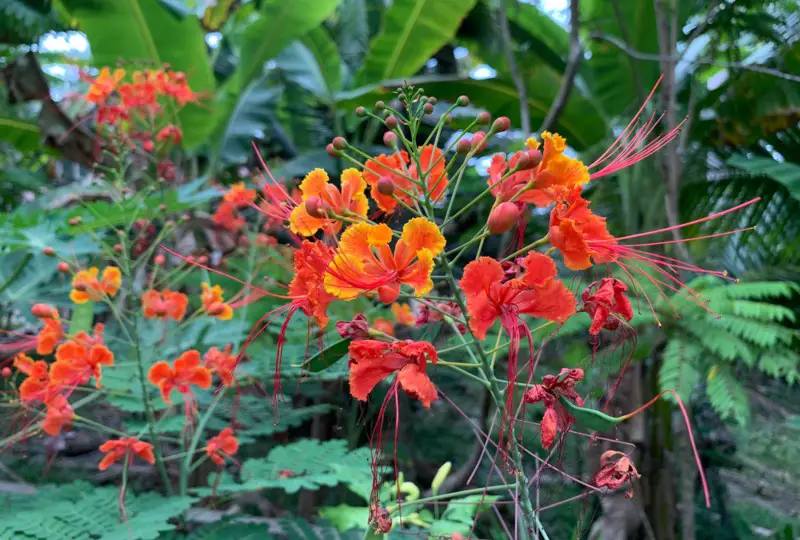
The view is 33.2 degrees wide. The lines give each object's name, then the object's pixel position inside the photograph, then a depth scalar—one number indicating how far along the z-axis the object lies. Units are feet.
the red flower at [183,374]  2.51
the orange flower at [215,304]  2.63
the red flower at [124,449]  2.43
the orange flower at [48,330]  2.52
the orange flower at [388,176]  1.83
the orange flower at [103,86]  4.03
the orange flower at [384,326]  2.62
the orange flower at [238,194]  4.03
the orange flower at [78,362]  2.44
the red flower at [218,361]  2.71
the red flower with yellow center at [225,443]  2.67
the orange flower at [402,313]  3.29
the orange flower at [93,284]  2.57
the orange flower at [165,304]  2.64
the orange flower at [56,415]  2.47
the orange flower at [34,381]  2.47
